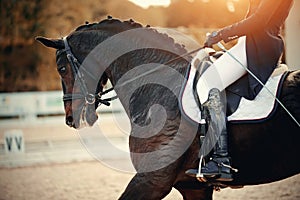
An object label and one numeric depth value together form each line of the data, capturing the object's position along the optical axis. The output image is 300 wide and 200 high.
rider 6.33
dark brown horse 6.45
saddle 6.41
